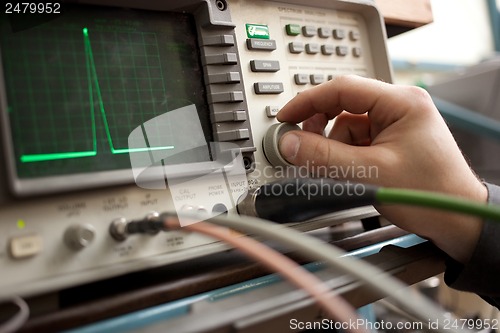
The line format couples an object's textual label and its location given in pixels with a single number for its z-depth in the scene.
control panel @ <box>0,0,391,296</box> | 0.38
